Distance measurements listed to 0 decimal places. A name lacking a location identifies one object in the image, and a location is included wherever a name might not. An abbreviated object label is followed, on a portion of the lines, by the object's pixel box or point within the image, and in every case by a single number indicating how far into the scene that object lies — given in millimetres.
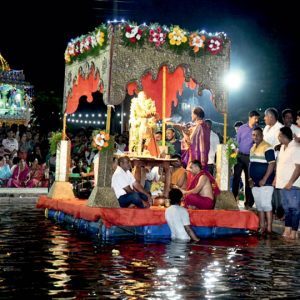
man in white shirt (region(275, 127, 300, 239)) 12938
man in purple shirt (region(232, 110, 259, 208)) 15695
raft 12672
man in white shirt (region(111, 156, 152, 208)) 13242
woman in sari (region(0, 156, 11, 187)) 24484
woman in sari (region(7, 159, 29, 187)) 24892
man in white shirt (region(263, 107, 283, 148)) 14641
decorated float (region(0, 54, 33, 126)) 51847
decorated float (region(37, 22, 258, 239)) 12984
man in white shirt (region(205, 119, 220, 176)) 16641
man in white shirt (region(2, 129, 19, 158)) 25634
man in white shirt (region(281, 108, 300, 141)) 14594
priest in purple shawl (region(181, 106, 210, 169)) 14852
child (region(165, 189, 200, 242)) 12422
